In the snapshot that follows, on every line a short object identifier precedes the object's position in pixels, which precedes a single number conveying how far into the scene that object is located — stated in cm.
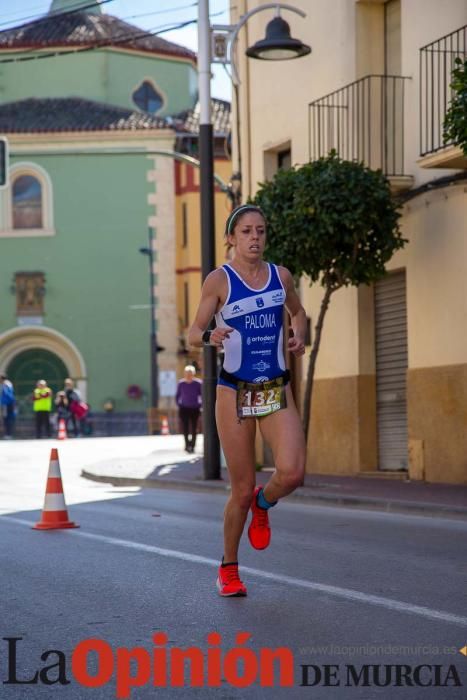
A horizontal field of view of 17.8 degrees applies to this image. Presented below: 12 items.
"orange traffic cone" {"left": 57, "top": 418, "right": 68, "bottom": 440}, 4059
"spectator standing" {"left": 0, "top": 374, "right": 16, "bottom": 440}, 4391
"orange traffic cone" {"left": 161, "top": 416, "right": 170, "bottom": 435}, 4562
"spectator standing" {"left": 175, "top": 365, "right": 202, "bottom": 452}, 2922
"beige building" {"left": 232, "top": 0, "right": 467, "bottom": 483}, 1884
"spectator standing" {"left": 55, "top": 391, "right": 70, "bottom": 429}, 4466
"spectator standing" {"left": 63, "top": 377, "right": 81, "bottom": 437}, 4509
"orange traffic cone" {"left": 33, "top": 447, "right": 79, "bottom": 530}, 1296
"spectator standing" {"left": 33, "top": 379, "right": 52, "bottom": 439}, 4162
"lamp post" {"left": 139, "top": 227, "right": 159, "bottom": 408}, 5375
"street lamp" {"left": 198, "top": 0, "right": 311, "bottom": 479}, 2045
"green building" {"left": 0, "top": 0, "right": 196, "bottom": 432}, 5391
